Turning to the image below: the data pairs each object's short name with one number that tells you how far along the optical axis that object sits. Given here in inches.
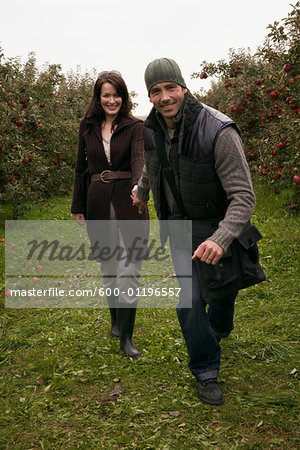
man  98.1
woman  140.8
